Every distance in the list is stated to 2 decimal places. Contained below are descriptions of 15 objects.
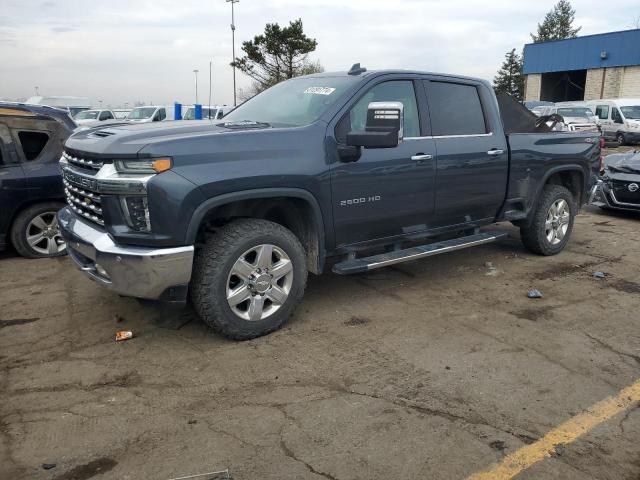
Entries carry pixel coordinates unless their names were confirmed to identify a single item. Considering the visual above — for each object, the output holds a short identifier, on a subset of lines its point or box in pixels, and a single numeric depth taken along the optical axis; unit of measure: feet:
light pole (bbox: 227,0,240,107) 121.18
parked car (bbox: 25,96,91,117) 93.60
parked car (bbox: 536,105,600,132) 69.92
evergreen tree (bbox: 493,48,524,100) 210.59
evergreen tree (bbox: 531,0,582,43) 239.71
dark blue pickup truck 11.68
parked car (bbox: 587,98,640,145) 75.87
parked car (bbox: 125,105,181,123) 75.72
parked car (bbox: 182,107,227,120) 76.37
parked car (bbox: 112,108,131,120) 87.19
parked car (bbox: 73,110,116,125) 80.26
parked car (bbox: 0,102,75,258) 19.47
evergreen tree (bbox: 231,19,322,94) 112.88
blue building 113.50
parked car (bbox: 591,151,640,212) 27.99
